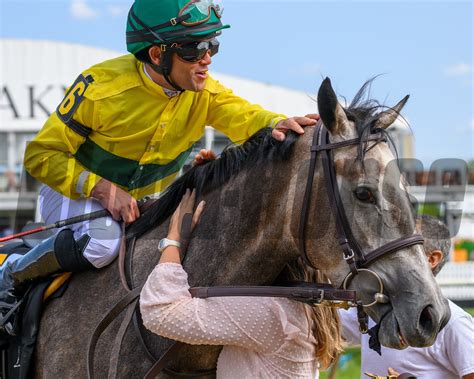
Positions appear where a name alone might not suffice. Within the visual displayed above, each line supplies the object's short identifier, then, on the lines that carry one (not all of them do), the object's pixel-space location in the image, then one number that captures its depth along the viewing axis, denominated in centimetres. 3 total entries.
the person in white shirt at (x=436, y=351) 325
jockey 327
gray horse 255
